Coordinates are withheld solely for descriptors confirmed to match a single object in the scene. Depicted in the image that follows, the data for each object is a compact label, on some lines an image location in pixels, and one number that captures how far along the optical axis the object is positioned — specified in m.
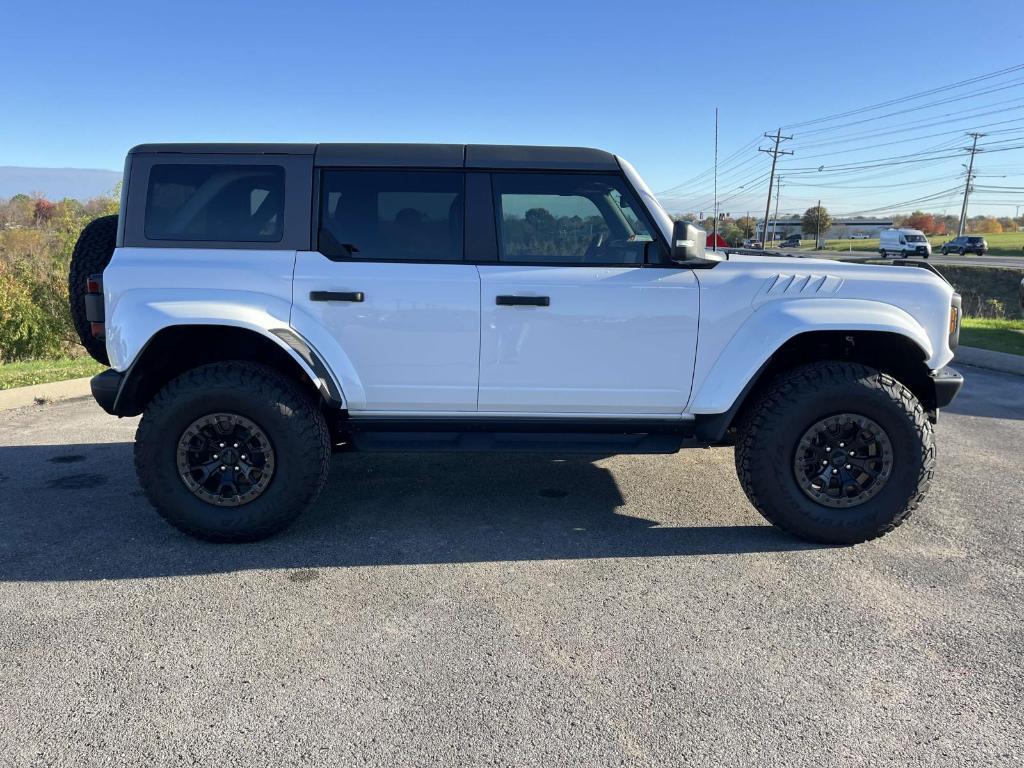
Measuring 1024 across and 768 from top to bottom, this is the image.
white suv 3.60
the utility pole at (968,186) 72.68
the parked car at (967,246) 50.97
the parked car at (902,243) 49.29
